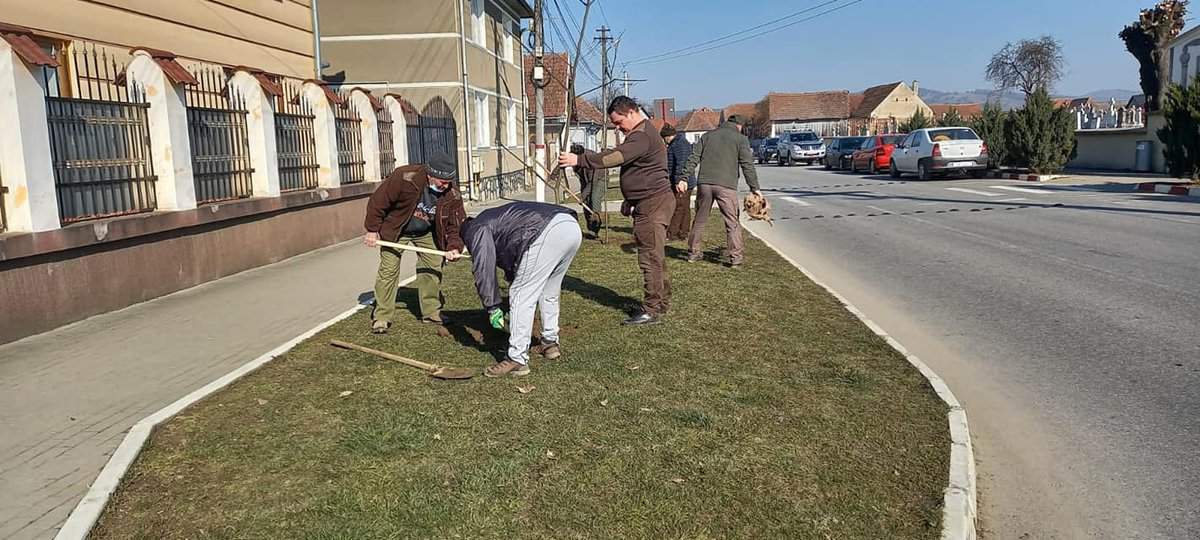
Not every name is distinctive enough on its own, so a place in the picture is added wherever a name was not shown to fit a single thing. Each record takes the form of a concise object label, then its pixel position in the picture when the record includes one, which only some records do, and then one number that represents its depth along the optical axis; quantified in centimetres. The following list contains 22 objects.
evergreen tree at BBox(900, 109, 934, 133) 3804
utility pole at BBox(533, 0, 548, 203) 1852
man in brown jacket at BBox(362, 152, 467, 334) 658
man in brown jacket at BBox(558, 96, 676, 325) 682
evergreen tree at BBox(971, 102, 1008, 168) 2602
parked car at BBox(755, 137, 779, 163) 4843
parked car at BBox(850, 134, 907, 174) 3017
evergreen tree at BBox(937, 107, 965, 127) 3428
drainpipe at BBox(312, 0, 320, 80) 1496
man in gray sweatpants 532
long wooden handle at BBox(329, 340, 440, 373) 574
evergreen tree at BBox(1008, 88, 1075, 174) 2372
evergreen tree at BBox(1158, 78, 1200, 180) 1897
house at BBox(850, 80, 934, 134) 9081
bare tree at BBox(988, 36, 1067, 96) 7088
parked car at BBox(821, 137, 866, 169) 3478
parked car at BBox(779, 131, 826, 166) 4353
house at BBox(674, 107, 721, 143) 11169
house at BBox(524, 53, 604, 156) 4156
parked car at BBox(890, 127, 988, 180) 2430
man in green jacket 1002
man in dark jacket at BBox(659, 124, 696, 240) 1127
